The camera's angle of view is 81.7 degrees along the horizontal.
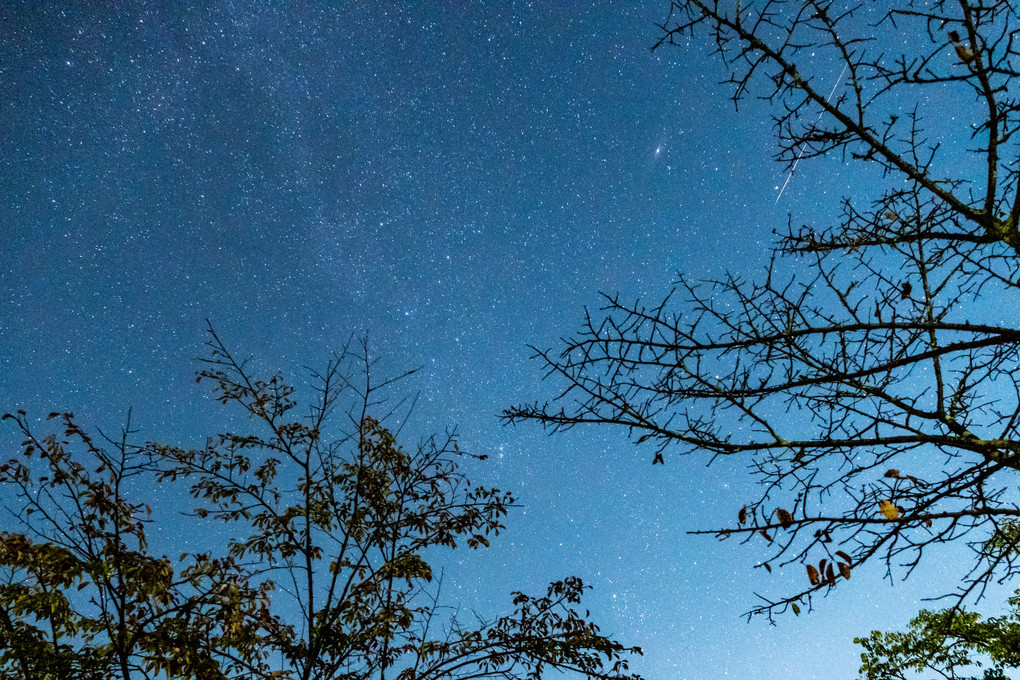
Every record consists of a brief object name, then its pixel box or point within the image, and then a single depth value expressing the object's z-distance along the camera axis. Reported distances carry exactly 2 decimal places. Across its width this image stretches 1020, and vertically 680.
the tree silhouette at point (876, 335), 2.41
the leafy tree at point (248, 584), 3.71
